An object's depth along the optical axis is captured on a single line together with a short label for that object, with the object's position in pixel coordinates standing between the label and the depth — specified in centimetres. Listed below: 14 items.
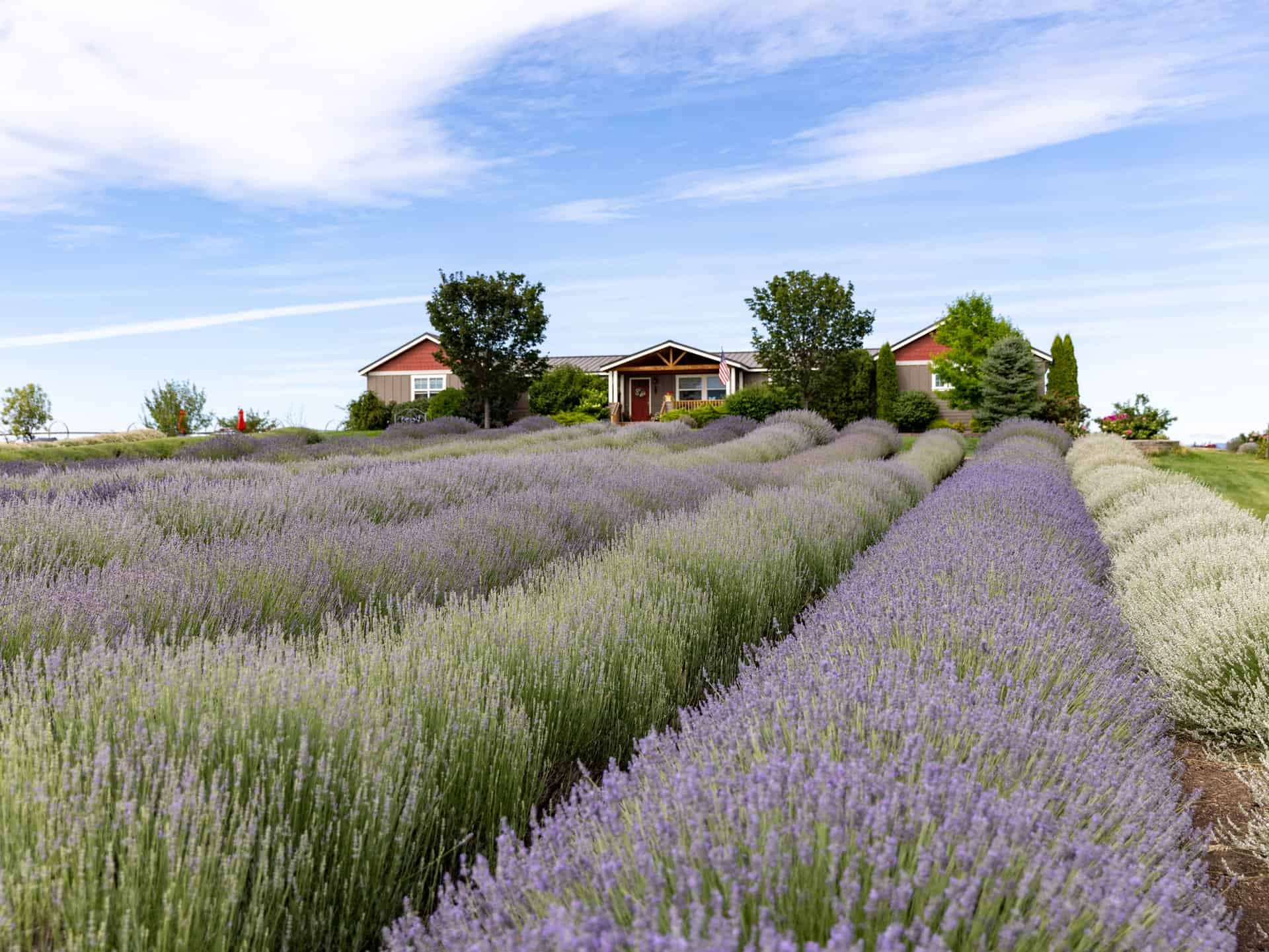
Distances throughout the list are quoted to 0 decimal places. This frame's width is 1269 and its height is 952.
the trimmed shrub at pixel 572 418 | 3350
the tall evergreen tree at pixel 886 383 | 3309
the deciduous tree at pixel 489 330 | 2911
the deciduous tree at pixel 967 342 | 3334
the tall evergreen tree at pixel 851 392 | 3197
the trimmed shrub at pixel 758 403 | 3102
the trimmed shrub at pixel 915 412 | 3275
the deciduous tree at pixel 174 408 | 3188
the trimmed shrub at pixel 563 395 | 3606
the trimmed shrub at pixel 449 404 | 3416
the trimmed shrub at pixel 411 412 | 3381
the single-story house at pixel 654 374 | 3691
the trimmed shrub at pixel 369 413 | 3531
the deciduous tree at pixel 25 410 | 3441
